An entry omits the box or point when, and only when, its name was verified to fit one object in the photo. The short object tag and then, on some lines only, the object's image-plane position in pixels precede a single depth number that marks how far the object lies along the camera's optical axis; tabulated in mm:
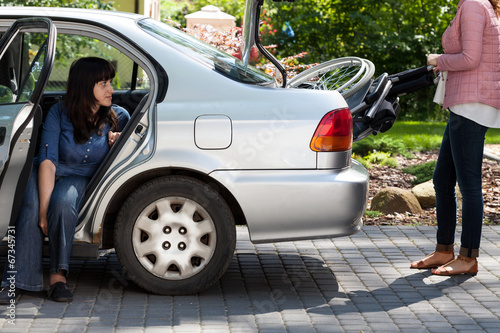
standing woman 5449
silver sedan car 4926
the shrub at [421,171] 9396
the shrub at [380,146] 11250
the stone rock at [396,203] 8008
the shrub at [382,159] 10633
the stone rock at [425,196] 8305
